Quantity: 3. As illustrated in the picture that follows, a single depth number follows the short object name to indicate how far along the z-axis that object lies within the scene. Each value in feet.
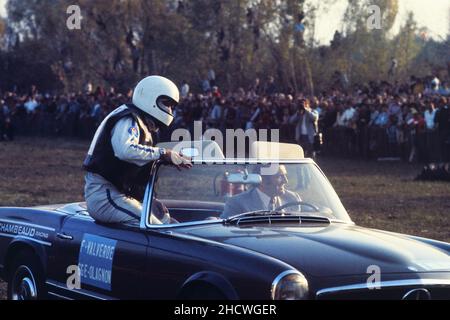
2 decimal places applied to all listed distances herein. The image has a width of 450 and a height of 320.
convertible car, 37.58
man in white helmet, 45.60
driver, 44.62
